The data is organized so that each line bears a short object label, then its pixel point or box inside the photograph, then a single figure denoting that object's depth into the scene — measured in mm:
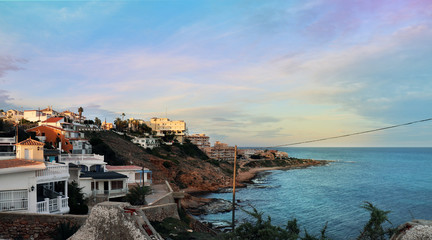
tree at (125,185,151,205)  26344
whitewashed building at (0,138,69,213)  16062
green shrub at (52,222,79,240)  15211
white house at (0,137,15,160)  35719
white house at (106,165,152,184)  37125
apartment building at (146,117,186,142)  143000
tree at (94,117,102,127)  107962
